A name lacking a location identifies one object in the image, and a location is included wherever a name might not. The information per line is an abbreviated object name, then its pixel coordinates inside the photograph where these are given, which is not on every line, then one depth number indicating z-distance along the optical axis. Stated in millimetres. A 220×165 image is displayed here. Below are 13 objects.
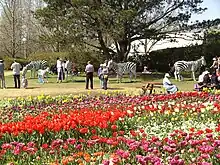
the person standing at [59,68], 29656
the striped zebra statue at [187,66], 30984
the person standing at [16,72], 25369
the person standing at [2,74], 25275
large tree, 29906
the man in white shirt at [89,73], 23891
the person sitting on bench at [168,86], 17694
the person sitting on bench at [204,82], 19272
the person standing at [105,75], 22984
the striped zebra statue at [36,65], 34656
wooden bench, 18006
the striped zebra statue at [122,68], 29781
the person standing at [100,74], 24162
